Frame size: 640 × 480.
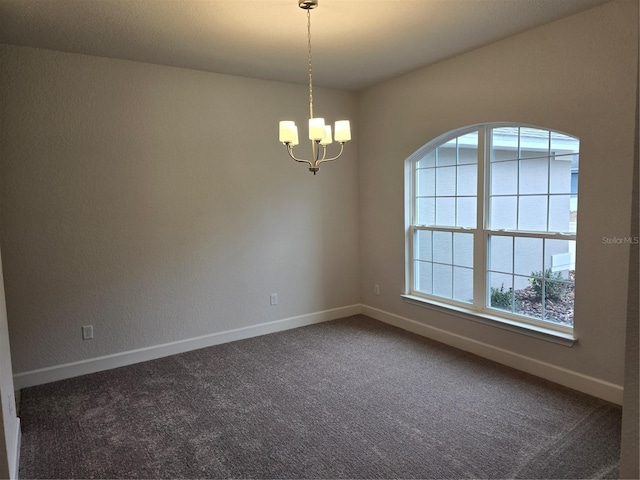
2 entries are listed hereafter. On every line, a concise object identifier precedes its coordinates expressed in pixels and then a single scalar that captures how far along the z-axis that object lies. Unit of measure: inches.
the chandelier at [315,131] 110.0
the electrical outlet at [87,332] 150.7
